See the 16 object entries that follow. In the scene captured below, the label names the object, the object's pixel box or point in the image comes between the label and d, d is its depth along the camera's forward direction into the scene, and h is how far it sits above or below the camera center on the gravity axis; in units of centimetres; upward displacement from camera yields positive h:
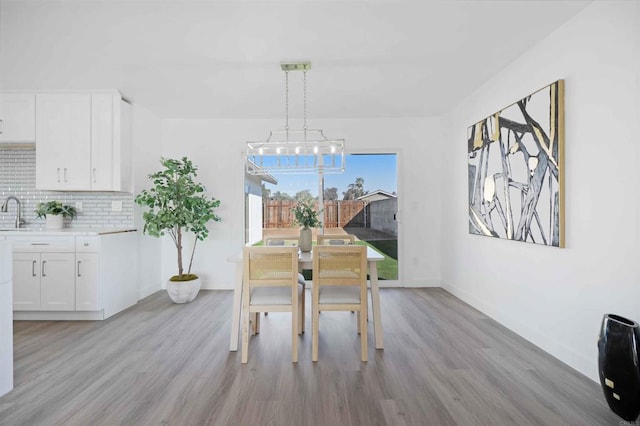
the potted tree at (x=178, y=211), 374 +0
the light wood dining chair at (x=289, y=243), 296 -33
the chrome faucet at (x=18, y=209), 376 +2
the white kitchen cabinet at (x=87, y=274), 325 -66
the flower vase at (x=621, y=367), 159 -82
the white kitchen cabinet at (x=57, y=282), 323 -75
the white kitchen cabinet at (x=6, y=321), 194 -71
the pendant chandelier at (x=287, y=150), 289 +60
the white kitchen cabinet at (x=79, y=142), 356 +81
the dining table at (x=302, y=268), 256 -71
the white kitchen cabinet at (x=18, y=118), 354 +107
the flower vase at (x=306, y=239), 305 -27
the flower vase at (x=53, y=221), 366 -12
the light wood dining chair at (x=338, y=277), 241 -52
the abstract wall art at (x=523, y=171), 237 +38
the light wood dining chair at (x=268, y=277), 241 -52
